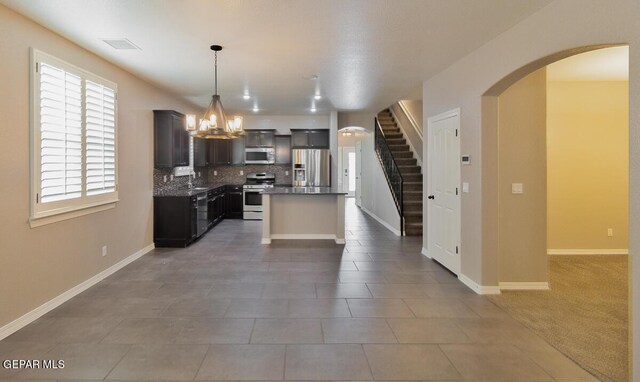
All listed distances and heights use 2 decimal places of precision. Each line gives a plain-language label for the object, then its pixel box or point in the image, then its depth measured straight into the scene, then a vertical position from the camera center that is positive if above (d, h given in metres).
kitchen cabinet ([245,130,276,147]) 9.64 +1.40
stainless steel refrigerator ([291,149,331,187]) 9.21 +0.59
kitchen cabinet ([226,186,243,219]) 9.49 -0.35
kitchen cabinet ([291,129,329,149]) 9.42 +1.34
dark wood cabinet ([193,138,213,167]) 8.21 +0.92
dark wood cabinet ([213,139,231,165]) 9.58 +1.05
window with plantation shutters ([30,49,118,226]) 3.44 +0.54
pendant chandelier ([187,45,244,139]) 4.37 +0.82
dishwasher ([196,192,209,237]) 6.86 -0.49
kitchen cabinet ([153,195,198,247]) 6.26 -0.56
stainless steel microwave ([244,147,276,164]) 9.65 +0.94
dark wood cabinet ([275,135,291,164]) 9.69 +1.13
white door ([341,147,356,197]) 15.63 +0.88
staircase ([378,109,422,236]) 7.52 +0.41
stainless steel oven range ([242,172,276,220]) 9.26 -0.31
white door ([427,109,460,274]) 4.65 +0.00
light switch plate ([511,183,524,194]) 4.18 +0.01
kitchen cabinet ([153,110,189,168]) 6.18 +0.92
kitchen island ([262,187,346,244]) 6.91 -0.50
